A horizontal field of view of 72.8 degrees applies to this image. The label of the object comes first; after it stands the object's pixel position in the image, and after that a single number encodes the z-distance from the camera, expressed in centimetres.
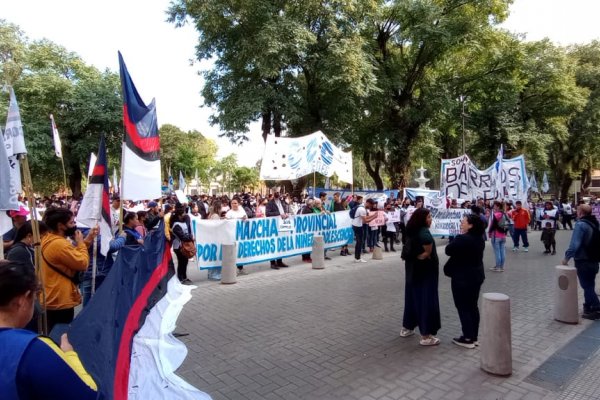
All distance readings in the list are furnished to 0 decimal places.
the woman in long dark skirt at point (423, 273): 541
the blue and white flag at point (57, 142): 1414
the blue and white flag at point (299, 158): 1136
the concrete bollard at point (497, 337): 457
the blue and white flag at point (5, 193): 349
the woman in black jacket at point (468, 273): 529
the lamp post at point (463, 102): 2907
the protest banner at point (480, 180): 1388
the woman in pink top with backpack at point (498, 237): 1043
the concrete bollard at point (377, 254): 1246
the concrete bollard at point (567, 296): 635
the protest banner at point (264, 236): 970
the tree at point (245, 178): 7275
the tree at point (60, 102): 2909
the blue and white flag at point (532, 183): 3074
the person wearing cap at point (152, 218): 905
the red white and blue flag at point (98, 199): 520
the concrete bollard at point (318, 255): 1091
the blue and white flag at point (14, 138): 382
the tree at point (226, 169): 7556
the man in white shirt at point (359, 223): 1200
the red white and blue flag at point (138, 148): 454
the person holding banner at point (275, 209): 1147
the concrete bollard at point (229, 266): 923
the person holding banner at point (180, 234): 744
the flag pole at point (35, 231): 339
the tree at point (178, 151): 5309
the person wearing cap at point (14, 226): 645
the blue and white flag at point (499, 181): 1386
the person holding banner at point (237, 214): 1048
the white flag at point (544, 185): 3124
